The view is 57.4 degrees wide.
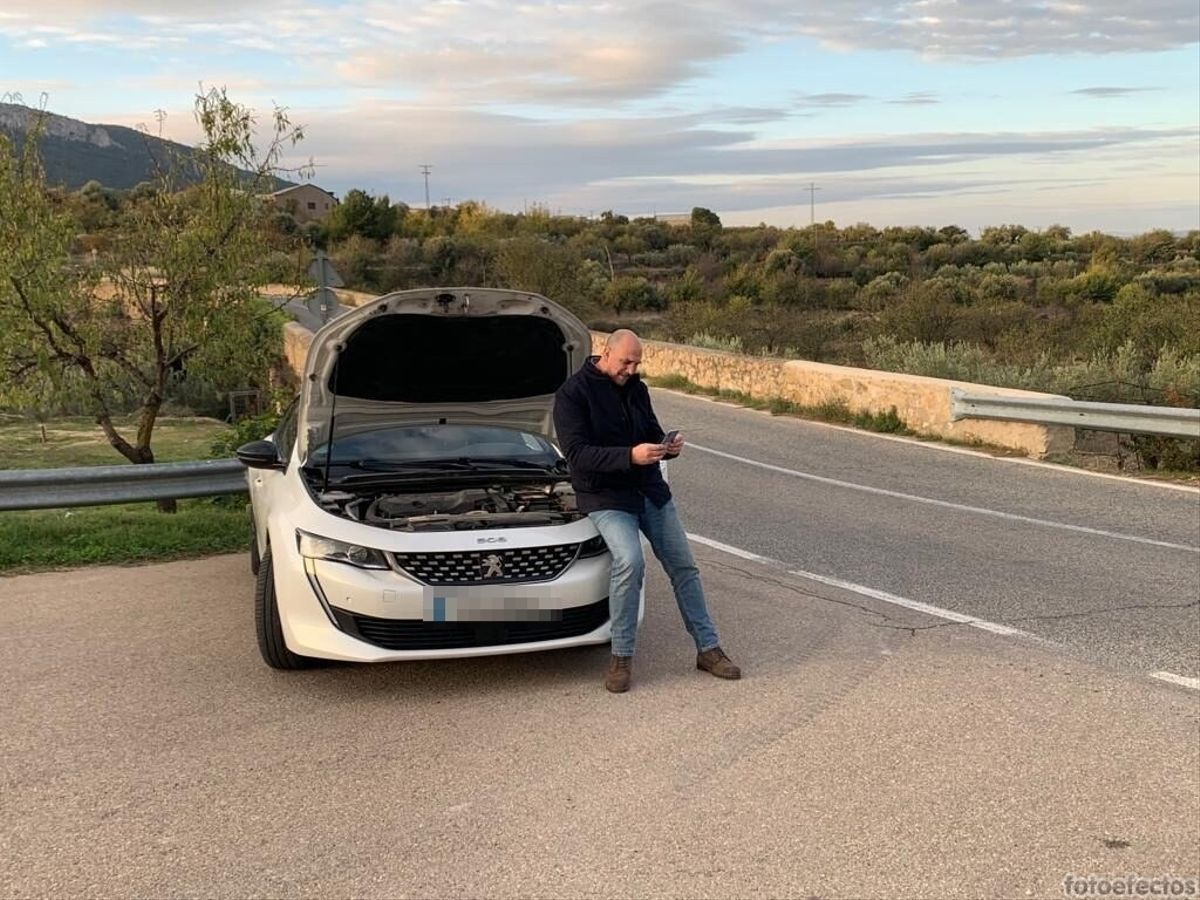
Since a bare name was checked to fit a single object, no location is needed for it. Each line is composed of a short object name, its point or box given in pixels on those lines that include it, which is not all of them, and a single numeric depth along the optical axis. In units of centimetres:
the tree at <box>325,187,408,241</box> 7244
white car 494
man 515
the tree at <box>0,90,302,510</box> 977
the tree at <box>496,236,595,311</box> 3753
